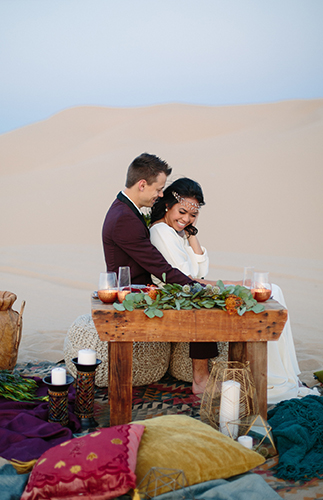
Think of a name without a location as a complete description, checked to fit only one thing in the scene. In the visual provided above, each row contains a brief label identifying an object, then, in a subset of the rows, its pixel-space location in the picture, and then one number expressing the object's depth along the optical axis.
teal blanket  2.63
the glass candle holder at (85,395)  3.19
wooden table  2.92
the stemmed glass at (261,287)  3.09
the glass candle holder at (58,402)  3.04
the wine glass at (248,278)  3.13
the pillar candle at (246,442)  2.76
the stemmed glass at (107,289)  3.03
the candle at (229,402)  2.96
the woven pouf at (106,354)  3.95
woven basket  4.06
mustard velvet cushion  2.37
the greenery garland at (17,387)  3.51
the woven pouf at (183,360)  4.07
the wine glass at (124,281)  3.03
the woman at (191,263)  3.83
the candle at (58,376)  3.04
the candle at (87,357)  3.19
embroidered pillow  2.12
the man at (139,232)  3.60
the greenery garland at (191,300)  2.91
